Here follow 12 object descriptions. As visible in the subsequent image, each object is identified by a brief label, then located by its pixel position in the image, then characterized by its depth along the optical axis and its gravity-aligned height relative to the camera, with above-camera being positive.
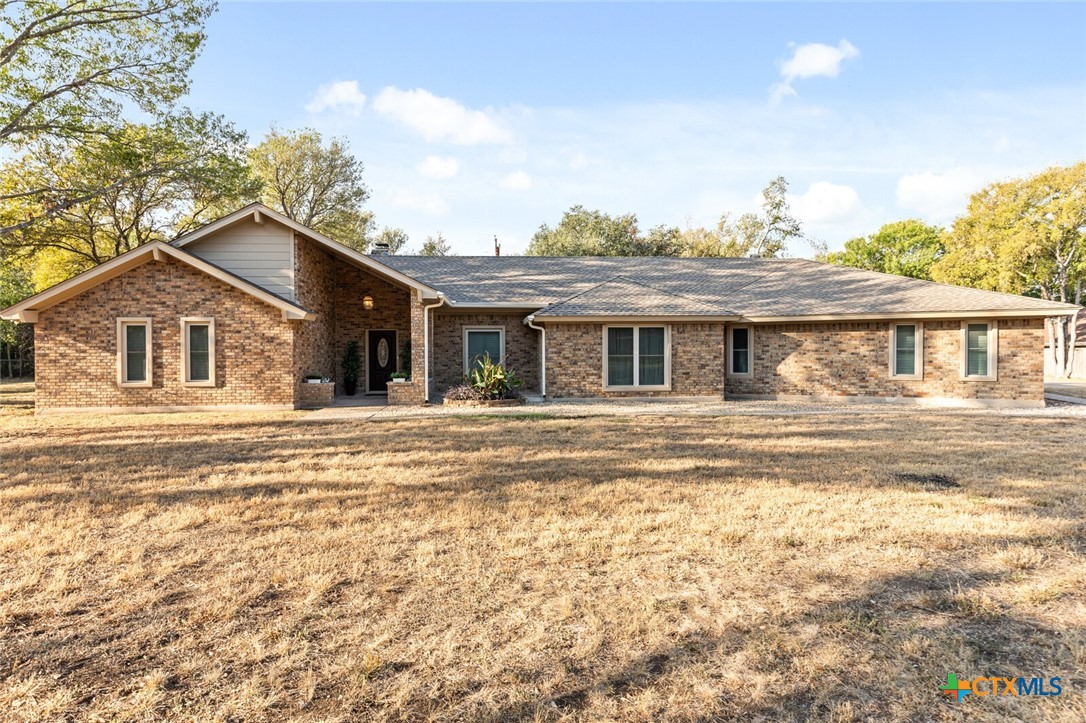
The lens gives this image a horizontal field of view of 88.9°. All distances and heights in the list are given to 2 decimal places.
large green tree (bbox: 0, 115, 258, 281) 16.80 +6.02
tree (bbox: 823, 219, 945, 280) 49.75 +9.57
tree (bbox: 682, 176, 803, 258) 35.59 +8.10
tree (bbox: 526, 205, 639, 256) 35.69 +7.81
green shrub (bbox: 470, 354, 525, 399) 13.84 -0.76
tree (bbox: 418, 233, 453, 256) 48.97 +9.72
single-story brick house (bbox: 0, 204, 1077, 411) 12.73 +0.59
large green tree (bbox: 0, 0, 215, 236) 14.22 +7.92
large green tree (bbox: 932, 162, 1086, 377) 27.95 +5.91
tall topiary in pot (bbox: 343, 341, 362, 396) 16.19 -0.38
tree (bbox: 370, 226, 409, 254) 47.19 +10.18
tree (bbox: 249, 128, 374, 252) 33.16 +10.78
